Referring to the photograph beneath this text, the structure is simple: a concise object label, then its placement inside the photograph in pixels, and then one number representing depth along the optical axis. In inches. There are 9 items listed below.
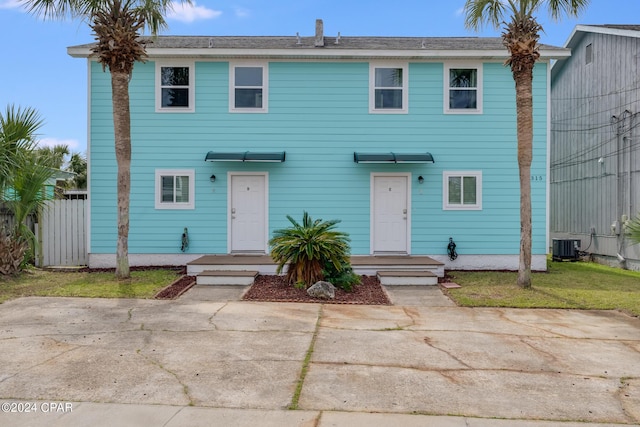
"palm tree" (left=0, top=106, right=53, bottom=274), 389.7
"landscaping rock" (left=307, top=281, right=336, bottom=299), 330.6
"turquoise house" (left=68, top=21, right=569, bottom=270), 473.7
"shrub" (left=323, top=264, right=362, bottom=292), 358.6
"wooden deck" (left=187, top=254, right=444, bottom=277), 414.6
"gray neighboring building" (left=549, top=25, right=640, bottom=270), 516.1
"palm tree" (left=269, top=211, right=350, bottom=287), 353.4
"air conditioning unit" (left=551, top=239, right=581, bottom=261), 592.1
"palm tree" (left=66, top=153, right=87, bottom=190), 842.2
